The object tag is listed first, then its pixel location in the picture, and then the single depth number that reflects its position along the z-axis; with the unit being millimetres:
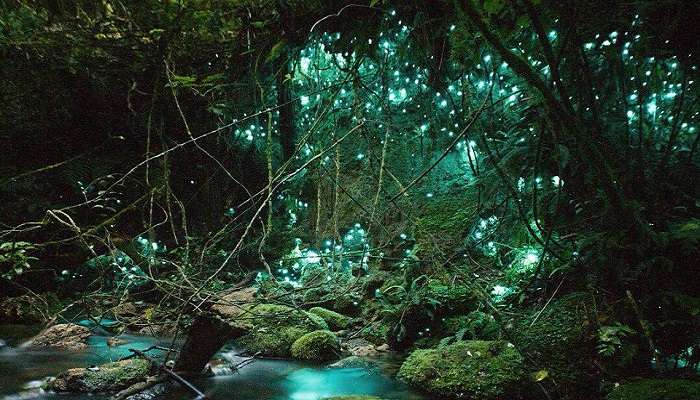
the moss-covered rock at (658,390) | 2396
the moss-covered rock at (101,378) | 3432
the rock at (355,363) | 4724
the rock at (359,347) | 5320
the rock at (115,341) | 5465
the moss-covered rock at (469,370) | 3422
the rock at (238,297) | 5986
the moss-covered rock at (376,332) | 5637
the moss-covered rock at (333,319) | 6383
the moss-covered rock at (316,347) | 5094
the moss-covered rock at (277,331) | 5332
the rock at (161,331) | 6258
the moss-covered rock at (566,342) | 3256
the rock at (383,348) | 5438
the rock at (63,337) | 5254
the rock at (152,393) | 3271
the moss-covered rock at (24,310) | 6402
